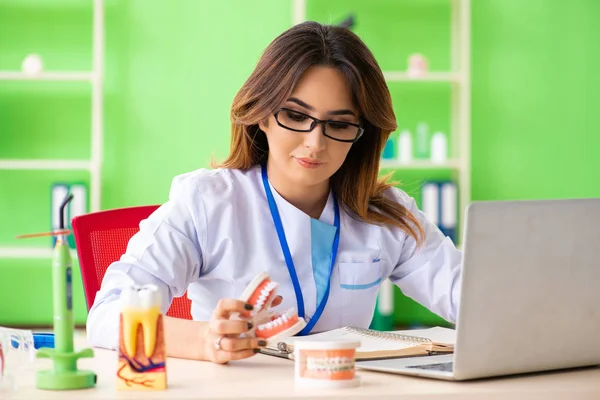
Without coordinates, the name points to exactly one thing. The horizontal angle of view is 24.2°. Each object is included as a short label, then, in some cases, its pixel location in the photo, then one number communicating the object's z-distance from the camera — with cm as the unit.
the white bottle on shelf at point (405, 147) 484
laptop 122
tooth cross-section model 121
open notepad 138
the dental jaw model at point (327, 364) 123
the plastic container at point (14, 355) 123
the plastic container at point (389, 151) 484
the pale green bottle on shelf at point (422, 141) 488
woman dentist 163
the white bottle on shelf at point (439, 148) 484
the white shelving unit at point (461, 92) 476
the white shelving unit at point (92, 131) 457
